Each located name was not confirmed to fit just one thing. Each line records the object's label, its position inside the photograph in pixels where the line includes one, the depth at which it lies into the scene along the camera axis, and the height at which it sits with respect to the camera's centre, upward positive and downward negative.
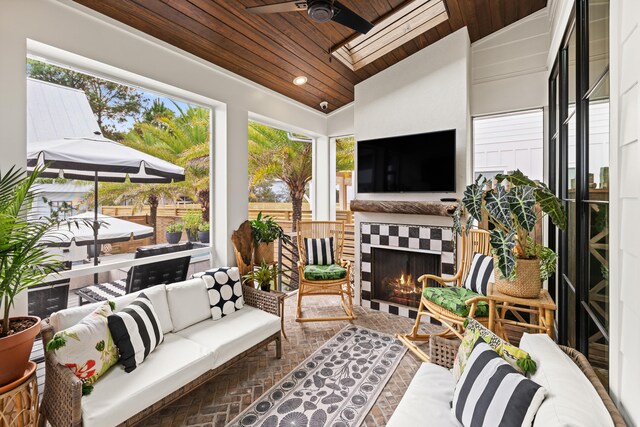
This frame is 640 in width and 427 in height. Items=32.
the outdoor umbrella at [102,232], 2.28 -0.16
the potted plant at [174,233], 2.96 -0.20
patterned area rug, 2.00 -1.31
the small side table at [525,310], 1.96 -0.66
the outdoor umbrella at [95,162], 2.13 +0.38
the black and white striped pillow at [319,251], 3.86 -0.51
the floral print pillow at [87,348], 1.63 -0.75
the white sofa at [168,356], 1.57 -0.94
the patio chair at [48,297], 2.15 -0.61
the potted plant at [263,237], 3.48 -0.29
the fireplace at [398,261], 3.46 -0.60
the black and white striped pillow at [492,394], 1.03 -0.67
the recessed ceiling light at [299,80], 3.59 +1.54
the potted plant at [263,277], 3.06 -0.65
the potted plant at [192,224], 3.14 -0.13
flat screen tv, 3.31 +0.54
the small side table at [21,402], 1.41 -0.90
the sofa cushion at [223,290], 2.63 -0.69
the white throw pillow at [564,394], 0.90 -0.60
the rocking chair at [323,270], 3.56 -0.69
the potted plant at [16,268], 1.43 -0.27
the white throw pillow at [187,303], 2.40 -0.73
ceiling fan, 1.92 +1.30
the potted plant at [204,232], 3.27 -0.21
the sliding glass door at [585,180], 1.46 +0.18
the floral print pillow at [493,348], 1.26 -0.61
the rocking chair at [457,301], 2.47 -0.76
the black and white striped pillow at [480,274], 2.67 -0.56
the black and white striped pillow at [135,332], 1.86 -0.76
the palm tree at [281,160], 4.41 +0.76
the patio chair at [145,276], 2.42 -0.58
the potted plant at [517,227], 1.92 -0.11
